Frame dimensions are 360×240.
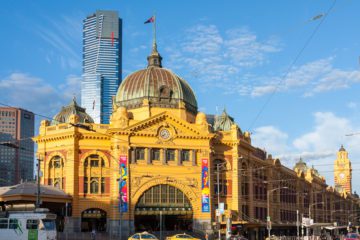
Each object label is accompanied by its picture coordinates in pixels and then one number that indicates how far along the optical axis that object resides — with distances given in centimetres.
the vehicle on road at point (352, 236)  6185
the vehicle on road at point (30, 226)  4844
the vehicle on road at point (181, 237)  5642
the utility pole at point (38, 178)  5174
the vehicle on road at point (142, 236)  5303
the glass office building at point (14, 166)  18395
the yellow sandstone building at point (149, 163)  7662
